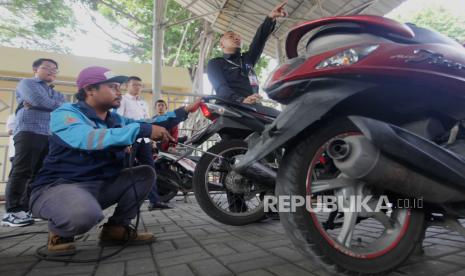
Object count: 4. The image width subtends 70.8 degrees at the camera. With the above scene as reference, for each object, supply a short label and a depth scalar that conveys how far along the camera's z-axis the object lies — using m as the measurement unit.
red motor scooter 1.33
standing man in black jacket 3.29
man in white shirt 4.59
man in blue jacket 2.01
